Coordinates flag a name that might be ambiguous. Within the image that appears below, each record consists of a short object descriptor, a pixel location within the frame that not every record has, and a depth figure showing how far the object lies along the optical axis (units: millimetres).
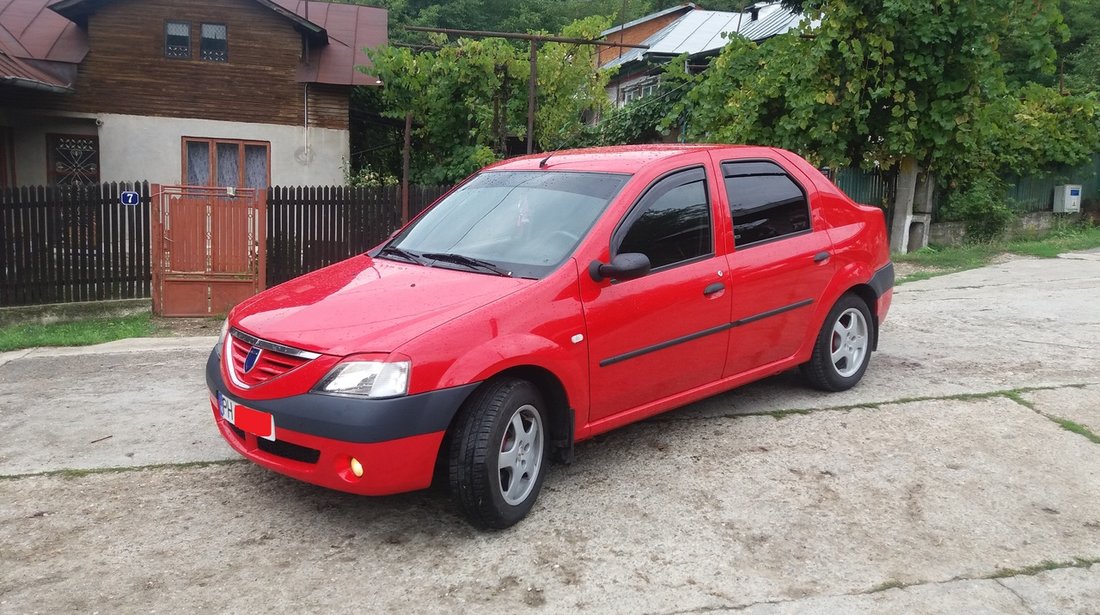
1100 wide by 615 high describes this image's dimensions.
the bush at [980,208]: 14352
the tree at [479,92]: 15508
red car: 3496
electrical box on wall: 15852
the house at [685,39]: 25161
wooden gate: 9414
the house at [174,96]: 16500
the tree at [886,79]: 11766
